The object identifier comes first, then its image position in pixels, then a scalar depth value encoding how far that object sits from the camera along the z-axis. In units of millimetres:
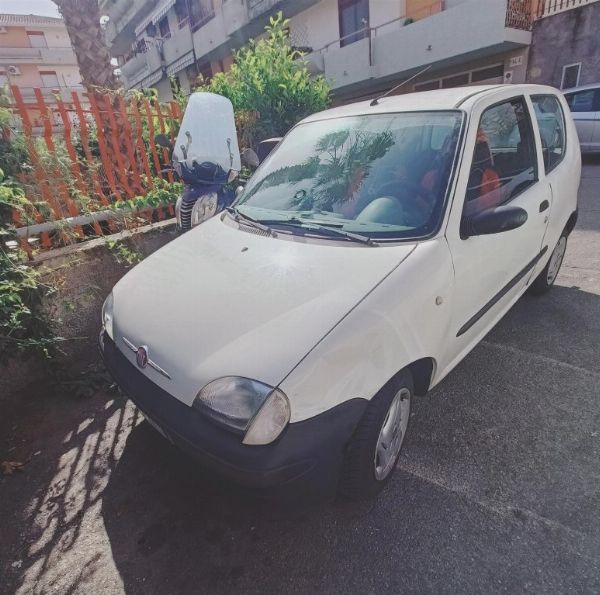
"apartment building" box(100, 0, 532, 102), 11195
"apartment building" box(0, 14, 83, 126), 32781
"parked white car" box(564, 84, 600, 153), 8828
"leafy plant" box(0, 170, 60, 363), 2314
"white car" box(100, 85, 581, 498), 1427
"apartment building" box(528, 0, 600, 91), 10773
